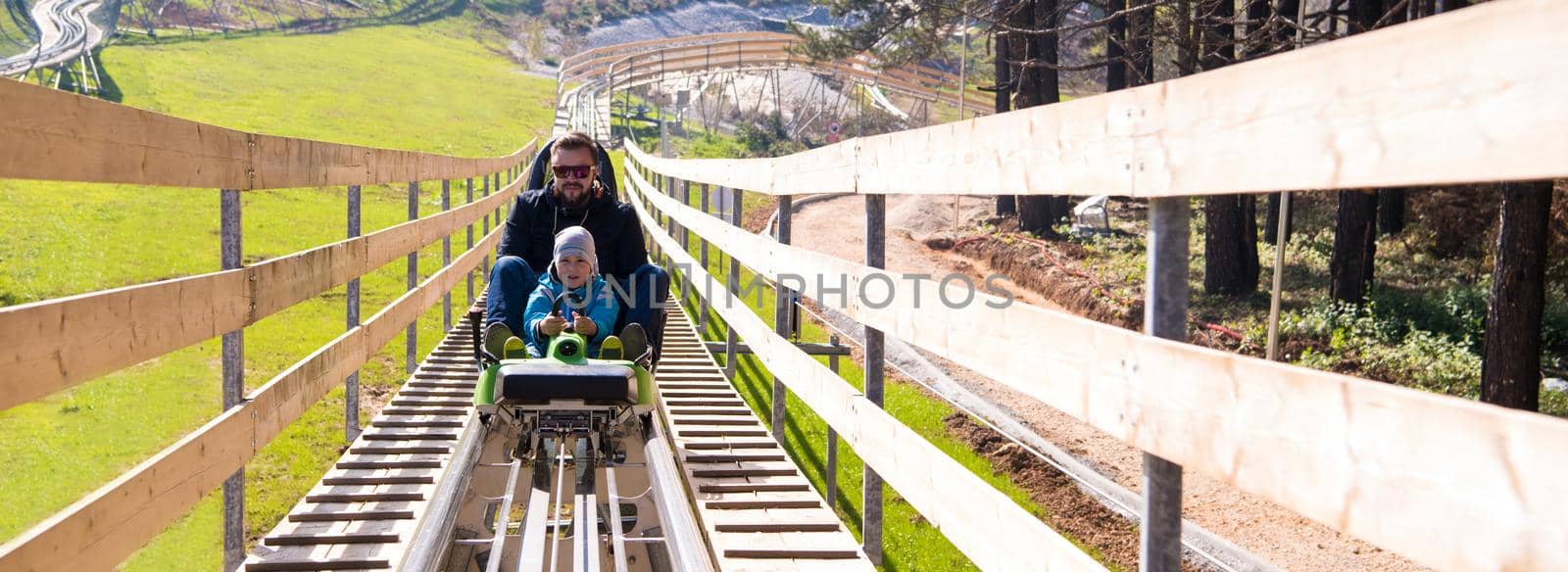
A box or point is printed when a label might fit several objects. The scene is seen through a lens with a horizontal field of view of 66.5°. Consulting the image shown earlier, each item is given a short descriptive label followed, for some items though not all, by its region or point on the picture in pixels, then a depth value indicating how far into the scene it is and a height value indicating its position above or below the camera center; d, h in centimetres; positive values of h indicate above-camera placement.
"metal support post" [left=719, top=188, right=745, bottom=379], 738 -50
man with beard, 636 -7
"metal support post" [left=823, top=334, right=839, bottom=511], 565 -128
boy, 534 -43
